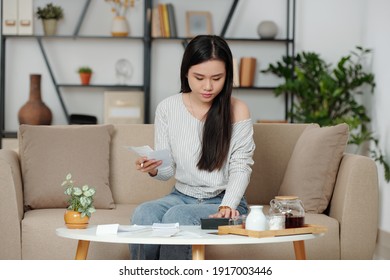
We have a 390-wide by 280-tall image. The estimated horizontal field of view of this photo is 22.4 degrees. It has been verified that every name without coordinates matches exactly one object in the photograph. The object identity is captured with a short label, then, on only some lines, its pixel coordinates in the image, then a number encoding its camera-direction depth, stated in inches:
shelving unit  311.9
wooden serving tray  125.6
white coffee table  119.6
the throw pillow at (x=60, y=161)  181.6
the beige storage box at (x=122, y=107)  311.2
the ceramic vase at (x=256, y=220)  127.2
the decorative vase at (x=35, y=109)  302.4
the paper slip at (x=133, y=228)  130.1
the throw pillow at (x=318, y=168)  176.4
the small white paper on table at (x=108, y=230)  127.6
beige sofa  163.1
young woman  149.3
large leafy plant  295.0
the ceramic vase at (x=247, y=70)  318.2
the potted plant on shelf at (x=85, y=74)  314.7
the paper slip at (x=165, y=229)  124.3
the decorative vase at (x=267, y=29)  319.2
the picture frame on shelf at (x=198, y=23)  322.1
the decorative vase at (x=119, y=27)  314.7
